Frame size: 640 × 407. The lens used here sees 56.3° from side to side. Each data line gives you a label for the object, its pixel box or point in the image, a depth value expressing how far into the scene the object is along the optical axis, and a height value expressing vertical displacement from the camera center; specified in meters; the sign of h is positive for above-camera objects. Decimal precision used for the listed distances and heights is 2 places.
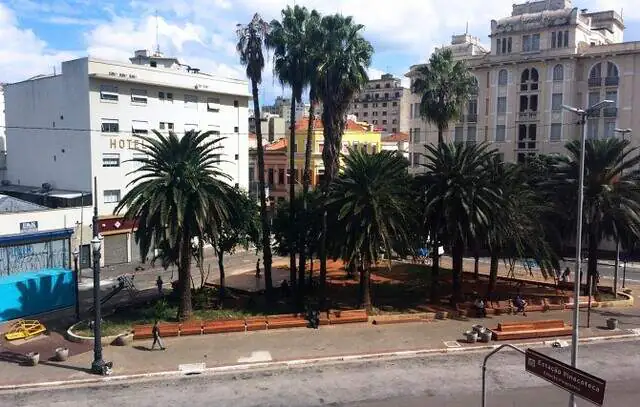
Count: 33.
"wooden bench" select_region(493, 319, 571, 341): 28.80 -7.96
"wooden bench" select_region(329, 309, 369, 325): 31.00 -7.90
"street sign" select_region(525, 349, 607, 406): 11.16 -4.16
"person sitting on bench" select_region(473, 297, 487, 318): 32.72 -7.81
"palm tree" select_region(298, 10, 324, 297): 34.81 +5.96
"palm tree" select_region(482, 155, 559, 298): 32.06 -3.04
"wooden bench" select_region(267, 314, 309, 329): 29.92 -7.92
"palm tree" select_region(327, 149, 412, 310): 30.45 -2.07
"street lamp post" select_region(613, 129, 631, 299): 36.15 -6.75
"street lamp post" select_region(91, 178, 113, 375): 23.64 -6.30
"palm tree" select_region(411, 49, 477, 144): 45.44 +5.91
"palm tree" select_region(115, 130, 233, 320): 29.11 -1.85
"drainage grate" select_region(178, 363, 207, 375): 24.02 -8.31
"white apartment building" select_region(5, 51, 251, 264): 47.62 +3.72
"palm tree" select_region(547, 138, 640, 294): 34.50 -1.29
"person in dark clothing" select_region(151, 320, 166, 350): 26.66 -7.84
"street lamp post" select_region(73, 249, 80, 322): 31.70 -6.69
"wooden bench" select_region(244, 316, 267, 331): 29.55 -7.91
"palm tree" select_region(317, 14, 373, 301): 34.84 +5.29
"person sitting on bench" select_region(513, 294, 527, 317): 33.38 -7.75
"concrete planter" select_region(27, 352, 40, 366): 24.61 -8.08
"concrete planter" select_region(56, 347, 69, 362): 25.12 -8.09
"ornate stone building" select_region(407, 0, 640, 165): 59.12 +8.86
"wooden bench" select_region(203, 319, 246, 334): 29.06 -7.93
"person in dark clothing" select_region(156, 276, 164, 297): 36.79 -7.54
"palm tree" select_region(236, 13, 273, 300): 35.53 +6.12
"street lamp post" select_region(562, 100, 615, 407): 18.48 -2.62
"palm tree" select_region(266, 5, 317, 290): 35.06 +6.68
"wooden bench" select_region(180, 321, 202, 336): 28.80 -7.98
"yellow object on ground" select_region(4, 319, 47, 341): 28.64 -8.21
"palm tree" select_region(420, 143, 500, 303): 31.50 -1.56
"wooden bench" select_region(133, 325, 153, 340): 28.02 -7.95
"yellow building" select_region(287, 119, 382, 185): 67.12 +2.96
